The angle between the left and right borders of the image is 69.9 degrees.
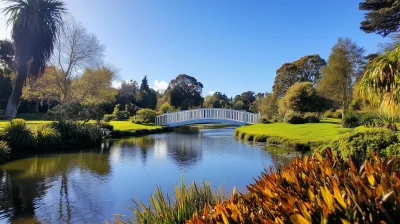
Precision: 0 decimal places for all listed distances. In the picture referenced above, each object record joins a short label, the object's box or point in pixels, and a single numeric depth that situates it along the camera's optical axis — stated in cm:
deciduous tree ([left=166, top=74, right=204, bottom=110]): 4884
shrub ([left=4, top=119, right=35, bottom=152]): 1218
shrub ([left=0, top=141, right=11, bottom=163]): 1052
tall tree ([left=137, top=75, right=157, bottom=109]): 4831
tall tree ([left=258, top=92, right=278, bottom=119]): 3271
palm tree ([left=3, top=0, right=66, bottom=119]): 1337
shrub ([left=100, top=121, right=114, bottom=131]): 2019
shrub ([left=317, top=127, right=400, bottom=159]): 539
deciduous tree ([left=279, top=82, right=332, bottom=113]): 2658
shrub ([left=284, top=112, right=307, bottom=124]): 2220
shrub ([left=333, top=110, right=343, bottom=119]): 3116
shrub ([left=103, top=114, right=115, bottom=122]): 2517
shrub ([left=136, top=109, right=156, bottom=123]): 3027
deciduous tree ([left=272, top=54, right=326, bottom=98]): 4500
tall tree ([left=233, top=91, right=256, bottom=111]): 5055
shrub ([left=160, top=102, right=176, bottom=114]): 3678
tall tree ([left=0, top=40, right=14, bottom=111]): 2953
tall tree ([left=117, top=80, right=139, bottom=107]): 4344
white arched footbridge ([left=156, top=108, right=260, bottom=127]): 2789
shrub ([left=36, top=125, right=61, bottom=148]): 1325
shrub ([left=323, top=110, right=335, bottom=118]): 3178
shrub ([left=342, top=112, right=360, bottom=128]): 1702
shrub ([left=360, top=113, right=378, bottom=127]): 1564
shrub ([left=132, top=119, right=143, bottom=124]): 2924
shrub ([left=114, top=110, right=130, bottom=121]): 3316
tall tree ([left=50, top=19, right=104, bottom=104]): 2206
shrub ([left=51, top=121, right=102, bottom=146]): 1464
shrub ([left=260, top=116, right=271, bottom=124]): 2698
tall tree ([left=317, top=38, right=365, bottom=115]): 2944
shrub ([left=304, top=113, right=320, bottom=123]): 2241
